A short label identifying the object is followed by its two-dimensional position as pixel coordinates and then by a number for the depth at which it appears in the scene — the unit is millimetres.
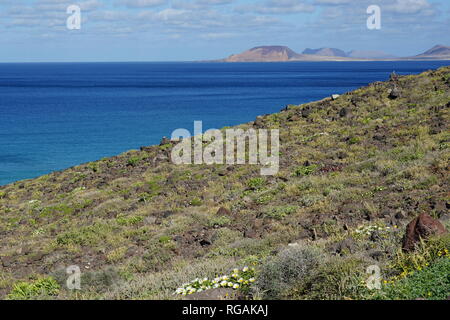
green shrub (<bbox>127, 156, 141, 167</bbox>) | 27891
